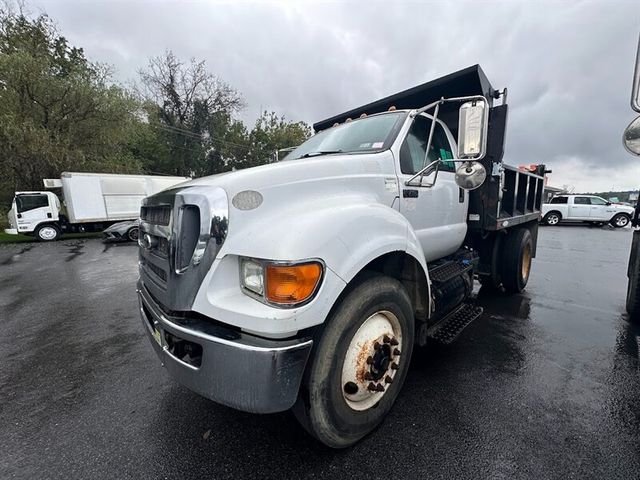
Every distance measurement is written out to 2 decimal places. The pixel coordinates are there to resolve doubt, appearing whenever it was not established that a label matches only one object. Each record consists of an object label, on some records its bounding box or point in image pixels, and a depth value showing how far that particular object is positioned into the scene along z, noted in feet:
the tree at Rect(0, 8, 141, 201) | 55.52
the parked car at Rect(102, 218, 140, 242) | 44.37
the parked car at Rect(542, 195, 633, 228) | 57.16
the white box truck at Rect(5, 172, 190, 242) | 47.67
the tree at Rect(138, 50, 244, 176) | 95.25
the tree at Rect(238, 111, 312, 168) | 109.81
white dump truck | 4.93
